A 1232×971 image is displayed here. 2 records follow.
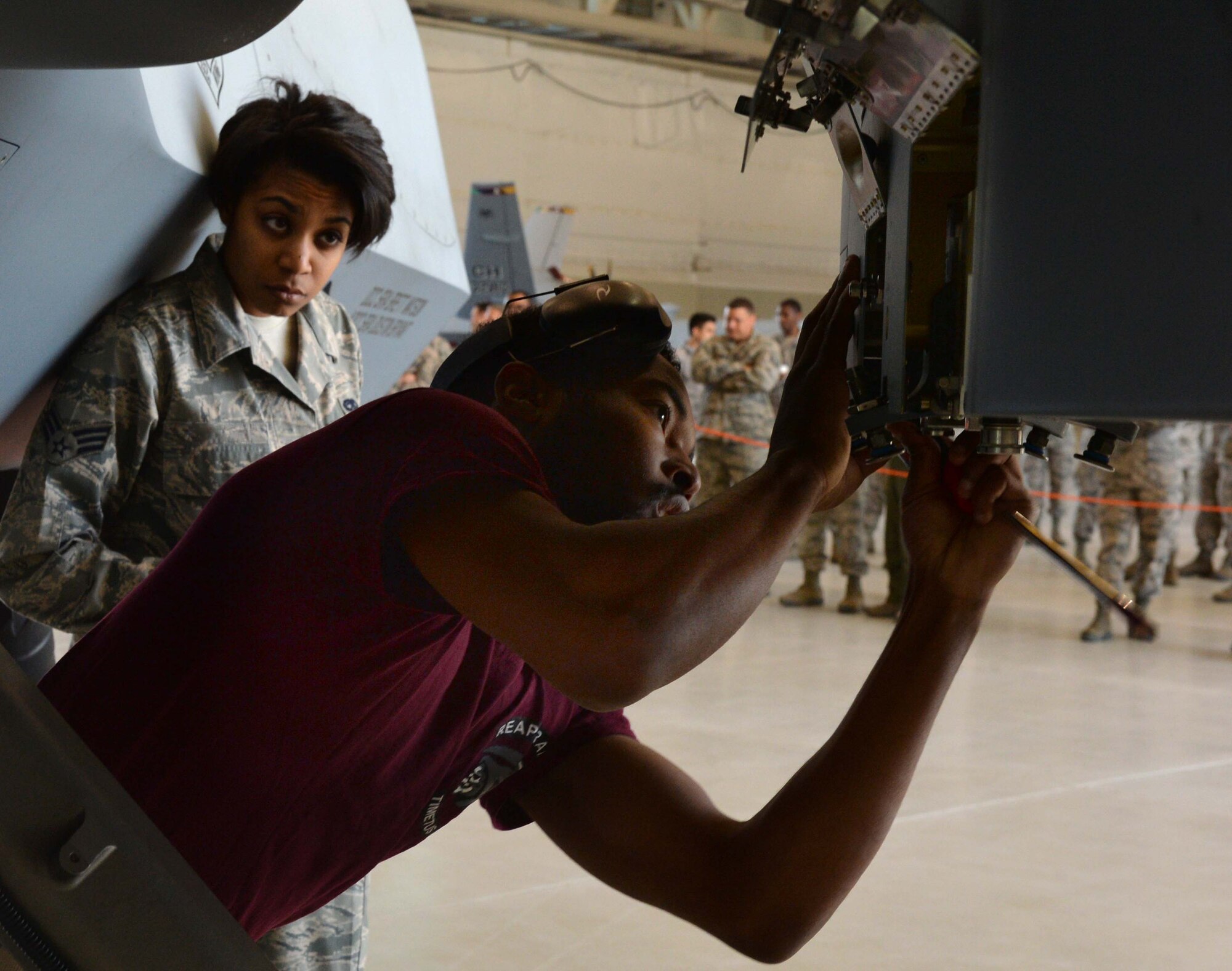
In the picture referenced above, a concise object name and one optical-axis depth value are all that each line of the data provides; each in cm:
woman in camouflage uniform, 134
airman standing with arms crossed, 718
